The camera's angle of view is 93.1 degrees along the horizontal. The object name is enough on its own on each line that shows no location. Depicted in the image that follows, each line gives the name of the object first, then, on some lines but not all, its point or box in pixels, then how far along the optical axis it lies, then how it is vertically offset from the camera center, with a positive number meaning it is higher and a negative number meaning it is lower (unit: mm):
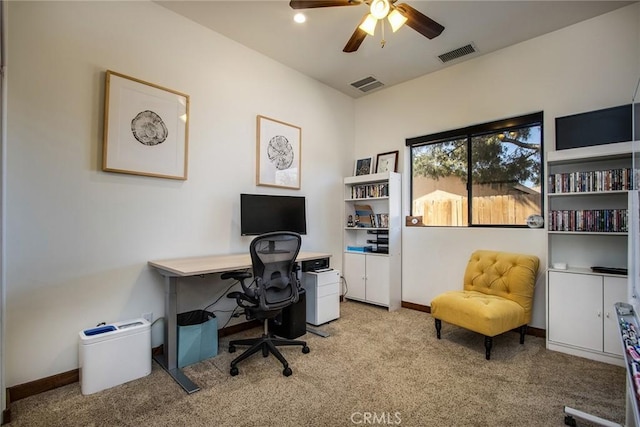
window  3289 +564
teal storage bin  2449 -1002
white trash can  2053 -981
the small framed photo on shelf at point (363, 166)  4518 +798
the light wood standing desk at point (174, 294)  2176 -599
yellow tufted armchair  2551 -730
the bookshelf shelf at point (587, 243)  2471 -195
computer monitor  3156 +50
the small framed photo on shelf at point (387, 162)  4258 +825
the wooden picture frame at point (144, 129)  2416 +757
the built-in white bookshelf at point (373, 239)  3973 -285
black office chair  2340 -518
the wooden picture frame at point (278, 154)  3478 +781
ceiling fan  2184 +1519
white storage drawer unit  3309 -857
